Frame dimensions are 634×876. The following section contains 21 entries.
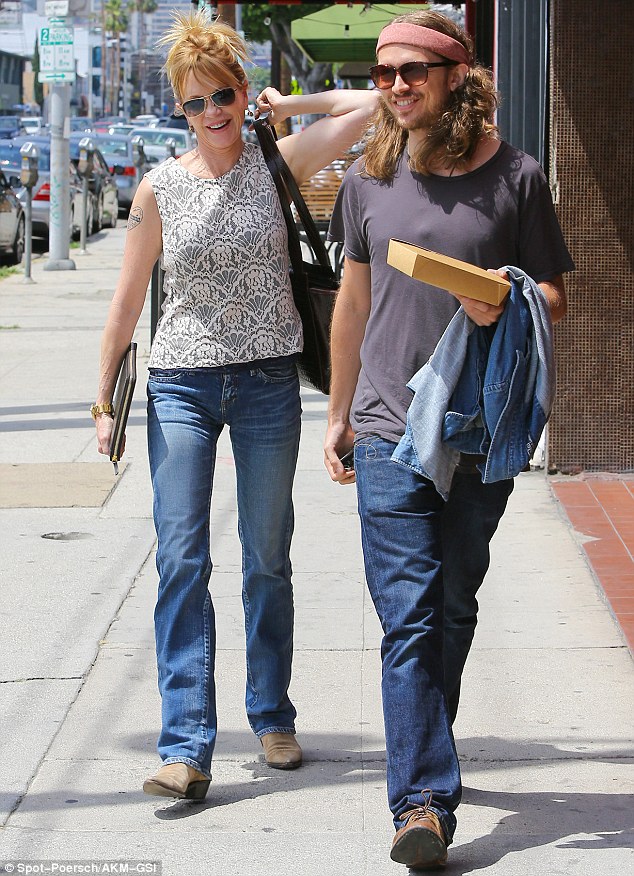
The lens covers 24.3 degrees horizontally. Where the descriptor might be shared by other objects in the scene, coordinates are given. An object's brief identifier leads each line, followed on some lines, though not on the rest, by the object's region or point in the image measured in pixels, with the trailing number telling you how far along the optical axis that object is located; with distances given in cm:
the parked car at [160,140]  3531
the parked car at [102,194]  2481
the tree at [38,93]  10854
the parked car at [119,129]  5054
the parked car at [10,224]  1968
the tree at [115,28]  14450
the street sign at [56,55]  1838
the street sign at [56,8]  1888
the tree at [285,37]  4672
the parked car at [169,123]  5956
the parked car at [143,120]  7476
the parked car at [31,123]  6275
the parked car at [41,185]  2247
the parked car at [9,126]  5303
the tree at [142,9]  17171
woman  395
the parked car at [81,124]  5580
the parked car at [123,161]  2936
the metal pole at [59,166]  1823
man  347
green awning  2219
